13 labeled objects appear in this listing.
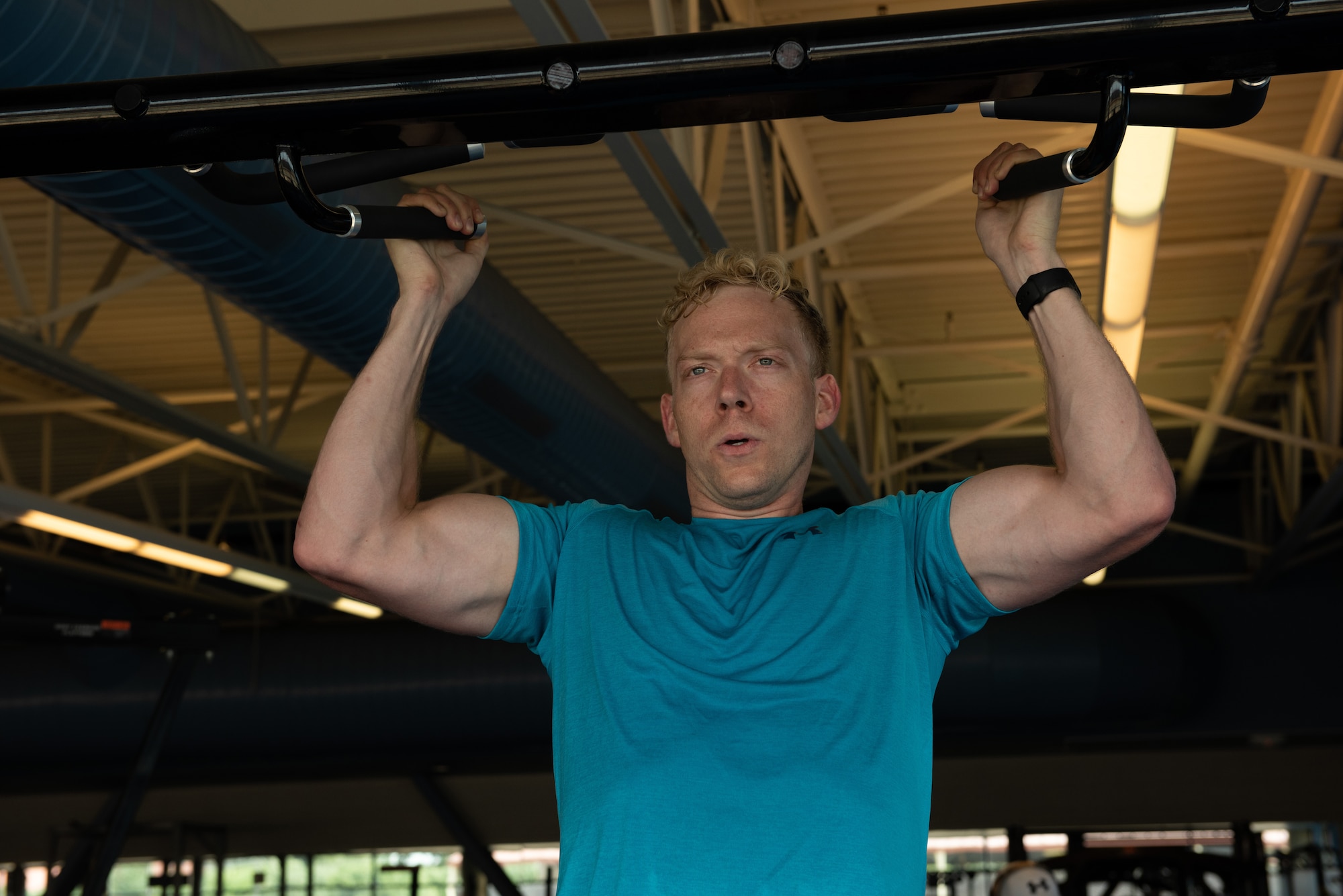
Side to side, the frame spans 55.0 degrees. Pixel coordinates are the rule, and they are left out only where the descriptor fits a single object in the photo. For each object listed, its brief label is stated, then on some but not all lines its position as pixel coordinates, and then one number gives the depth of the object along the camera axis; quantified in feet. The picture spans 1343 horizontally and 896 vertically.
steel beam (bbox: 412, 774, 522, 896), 44.88
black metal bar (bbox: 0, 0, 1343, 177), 3.76
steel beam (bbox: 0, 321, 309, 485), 18.28
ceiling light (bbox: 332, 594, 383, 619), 33.91
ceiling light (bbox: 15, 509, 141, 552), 22.24
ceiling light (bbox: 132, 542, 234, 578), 26.07
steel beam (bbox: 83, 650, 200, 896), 26.68
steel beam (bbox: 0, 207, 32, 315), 16.67
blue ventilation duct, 9.23
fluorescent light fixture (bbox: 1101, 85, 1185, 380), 12.24
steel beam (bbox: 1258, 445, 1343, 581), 27.04
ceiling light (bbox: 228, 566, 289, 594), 28.89
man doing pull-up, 4.88
